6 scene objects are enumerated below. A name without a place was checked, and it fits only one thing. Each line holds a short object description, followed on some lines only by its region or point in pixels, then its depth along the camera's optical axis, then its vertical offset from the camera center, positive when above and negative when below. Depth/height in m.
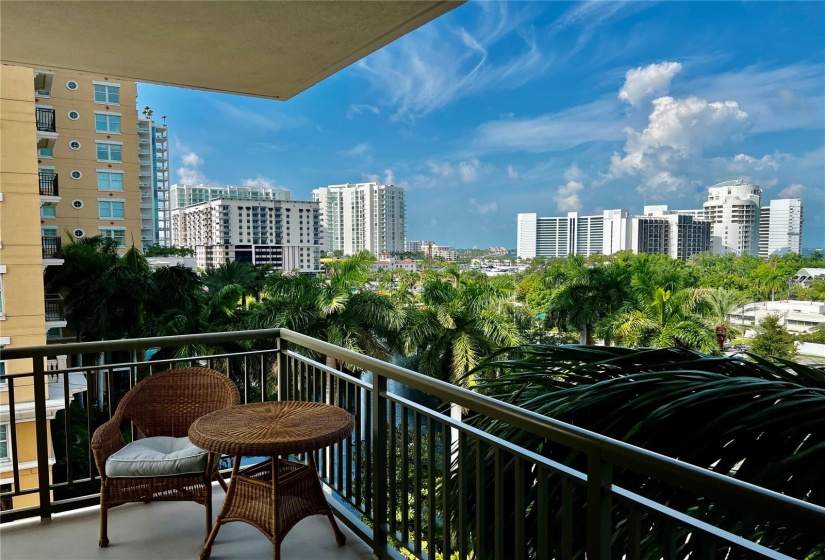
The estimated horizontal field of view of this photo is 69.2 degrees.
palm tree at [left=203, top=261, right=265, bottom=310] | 26.47 -1.36
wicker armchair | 2.81 -0.82
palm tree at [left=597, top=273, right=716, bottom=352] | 27.34 -3.39
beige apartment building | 21.12 +3.25
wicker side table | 2.38 -0.80
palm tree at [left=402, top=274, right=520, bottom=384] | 22.53 -3.18
